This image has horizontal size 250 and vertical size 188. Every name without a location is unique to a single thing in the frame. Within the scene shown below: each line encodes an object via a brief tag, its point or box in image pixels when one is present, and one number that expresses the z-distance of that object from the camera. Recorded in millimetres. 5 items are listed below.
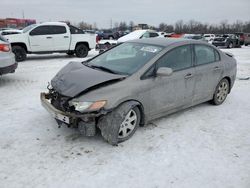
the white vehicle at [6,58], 5144
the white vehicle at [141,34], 12310
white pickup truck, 8971
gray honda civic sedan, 2872
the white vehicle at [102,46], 10998
